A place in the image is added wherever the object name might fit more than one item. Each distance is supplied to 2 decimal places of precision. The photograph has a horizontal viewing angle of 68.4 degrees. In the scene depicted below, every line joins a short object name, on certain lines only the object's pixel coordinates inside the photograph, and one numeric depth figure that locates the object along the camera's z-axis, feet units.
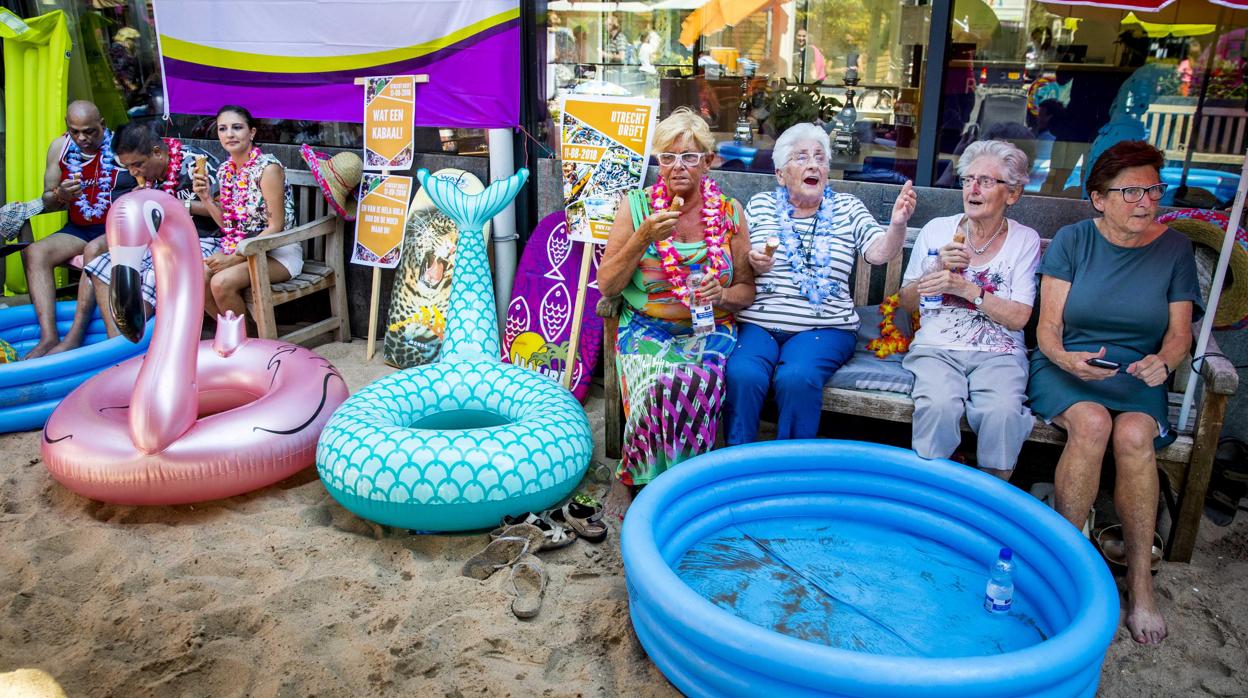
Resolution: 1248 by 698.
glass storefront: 15.02
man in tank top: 17.69
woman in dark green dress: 10.22
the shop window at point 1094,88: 14.94
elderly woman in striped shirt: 11.88
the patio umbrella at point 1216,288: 10.30
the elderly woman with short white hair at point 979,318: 10.92
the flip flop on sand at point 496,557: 10.77
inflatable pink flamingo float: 11.41
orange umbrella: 16.43
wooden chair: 16.83
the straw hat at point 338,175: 17.70
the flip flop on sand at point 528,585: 9.90
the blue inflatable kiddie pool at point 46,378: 14.16
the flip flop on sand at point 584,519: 11.40
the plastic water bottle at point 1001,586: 9.43
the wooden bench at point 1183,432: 10.28
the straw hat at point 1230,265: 11.37
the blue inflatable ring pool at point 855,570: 7.36
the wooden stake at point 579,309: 15.43
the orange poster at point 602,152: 15.30
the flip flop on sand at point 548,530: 11.20
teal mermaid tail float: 10.89
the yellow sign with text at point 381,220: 17.52
